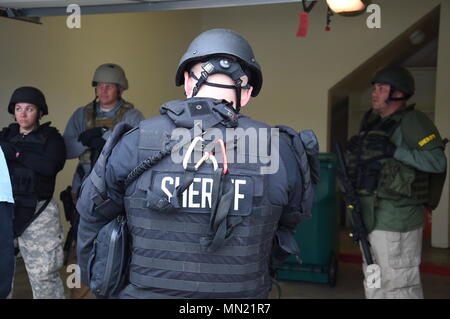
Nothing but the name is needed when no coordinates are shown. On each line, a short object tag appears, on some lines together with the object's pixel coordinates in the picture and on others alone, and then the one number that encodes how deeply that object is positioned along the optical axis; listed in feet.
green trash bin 16.29
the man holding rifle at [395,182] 11.84
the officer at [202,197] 5.98
